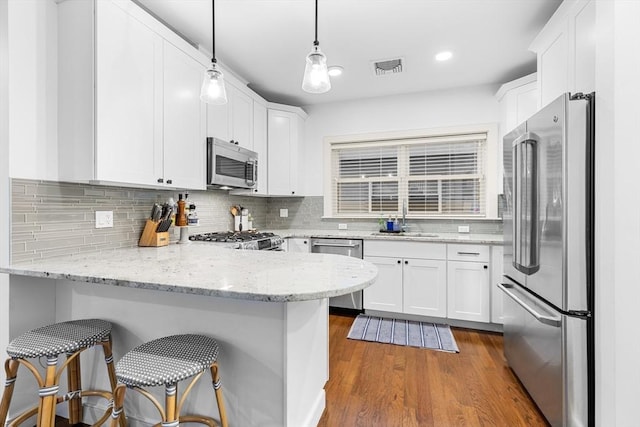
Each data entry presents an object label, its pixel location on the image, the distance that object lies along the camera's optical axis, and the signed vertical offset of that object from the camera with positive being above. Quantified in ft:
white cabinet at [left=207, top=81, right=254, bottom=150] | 8.68 +2.94
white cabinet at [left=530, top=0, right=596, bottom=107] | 5.16 +3.17
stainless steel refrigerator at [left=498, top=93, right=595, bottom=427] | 4.77 -0.71
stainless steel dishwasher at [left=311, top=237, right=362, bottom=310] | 10.95 -1.34
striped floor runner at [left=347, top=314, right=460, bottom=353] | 8.82 -3.75
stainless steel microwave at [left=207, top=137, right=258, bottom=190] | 8.39 +1.47
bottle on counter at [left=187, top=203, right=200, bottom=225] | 8.96 -0.11
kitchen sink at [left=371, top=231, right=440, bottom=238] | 11.41 -0.80
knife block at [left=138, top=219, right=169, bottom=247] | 7.47 -0.56
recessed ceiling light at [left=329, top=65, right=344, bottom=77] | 9.98 +4.81
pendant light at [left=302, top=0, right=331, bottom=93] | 4.88 +2.31
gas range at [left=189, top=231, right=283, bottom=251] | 8.58 -0.78
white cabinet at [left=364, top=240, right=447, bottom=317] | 10.06 -2.23
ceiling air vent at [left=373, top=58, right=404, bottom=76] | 9.57 +4.78
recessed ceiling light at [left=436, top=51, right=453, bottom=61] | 9.08 +4.80
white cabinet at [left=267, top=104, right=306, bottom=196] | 12.16 +2.62
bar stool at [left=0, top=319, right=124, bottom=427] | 4.22 -1.97
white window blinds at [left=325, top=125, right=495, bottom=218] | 11.64 +1.50
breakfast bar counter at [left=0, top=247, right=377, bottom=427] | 3.98 -1.57
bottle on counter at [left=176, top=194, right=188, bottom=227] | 8.57 -0.08
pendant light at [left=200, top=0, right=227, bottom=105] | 5.41 +2.27
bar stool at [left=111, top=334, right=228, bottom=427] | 3.56 -1.88
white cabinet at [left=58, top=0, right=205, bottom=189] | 5.51 +2.35
